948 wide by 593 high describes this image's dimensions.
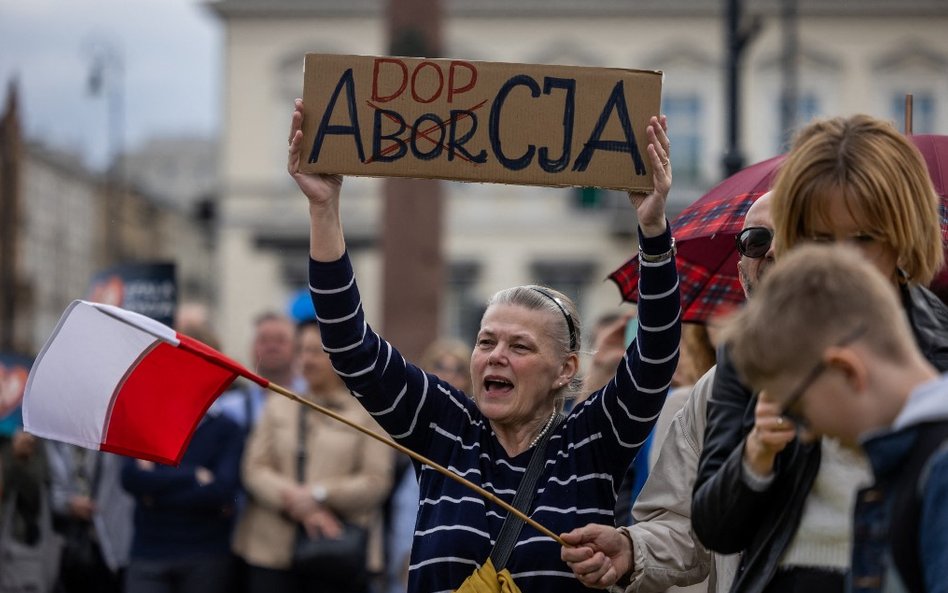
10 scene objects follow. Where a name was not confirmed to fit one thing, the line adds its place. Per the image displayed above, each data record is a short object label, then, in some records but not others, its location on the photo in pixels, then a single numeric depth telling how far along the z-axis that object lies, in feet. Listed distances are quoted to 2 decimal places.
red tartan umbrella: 27.63
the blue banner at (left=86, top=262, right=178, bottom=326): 55.47
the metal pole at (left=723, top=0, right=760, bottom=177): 61.67
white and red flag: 25.32
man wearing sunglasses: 22.61
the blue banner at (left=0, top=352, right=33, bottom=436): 55.36
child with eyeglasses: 14.37
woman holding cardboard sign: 23.30
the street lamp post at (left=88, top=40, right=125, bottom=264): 314.92
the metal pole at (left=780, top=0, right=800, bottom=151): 120.73
